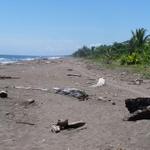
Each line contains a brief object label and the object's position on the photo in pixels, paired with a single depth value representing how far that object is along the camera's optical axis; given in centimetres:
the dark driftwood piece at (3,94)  800
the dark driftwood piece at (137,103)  597
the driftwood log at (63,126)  548
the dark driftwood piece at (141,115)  533
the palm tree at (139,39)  3159
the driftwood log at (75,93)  852
